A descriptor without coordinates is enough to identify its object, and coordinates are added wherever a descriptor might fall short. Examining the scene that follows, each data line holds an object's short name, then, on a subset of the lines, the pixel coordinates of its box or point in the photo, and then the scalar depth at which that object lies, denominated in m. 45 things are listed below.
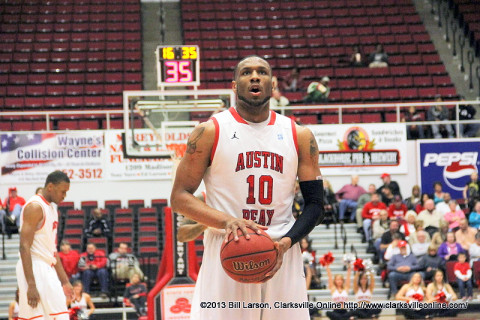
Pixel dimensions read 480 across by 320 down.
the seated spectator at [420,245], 14.16
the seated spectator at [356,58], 20.61
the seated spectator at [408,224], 14.69
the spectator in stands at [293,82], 19.41
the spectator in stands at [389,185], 16.06
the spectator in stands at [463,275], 13.29
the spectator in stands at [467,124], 17.42
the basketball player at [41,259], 6.45
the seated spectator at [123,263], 13.64
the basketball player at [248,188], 3.94
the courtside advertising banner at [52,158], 16.33
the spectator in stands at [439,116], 17.38
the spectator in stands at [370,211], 15.38
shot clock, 11.30
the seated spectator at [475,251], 14.07
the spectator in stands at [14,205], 15.42
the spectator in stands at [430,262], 13.61
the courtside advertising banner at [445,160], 17.02
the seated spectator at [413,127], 17.22
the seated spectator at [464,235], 14.38
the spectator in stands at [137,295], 12.37
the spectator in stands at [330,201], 15.89
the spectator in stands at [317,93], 17.81
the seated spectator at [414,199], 15.89
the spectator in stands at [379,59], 20.58
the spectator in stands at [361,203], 15.82
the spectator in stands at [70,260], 13.46
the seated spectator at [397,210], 15.38
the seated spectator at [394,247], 14.00
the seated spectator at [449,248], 13.99
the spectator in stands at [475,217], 15.11
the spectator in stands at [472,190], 15.78
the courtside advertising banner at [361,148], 16.84
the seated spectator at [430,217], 14.91
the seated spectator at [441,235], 14.23
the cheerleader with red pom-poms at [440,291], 12.59
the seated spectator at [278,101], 17.22
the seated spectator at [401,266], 13.66
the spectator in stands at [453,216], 14.89
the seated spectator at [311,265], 13.69
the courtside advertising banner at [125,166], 16.31
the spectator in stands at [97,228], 14.84
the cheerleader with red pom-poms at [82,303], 12.02
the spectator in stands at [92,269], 13.49
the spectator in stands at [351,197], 16.28
